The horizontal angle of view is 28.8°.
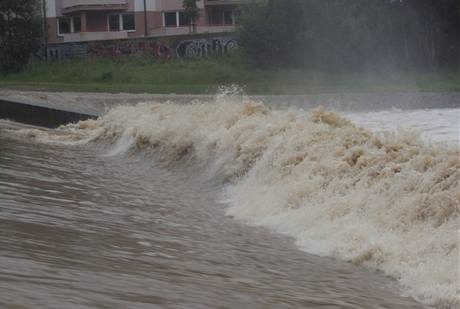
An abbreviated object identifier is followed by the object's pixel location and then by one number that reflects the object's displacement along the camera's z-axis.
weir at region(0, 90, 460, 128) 36.03
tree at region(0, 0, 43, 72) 57.09
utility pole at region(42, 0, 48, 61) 58.69
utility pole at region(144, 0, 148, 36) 64.88
